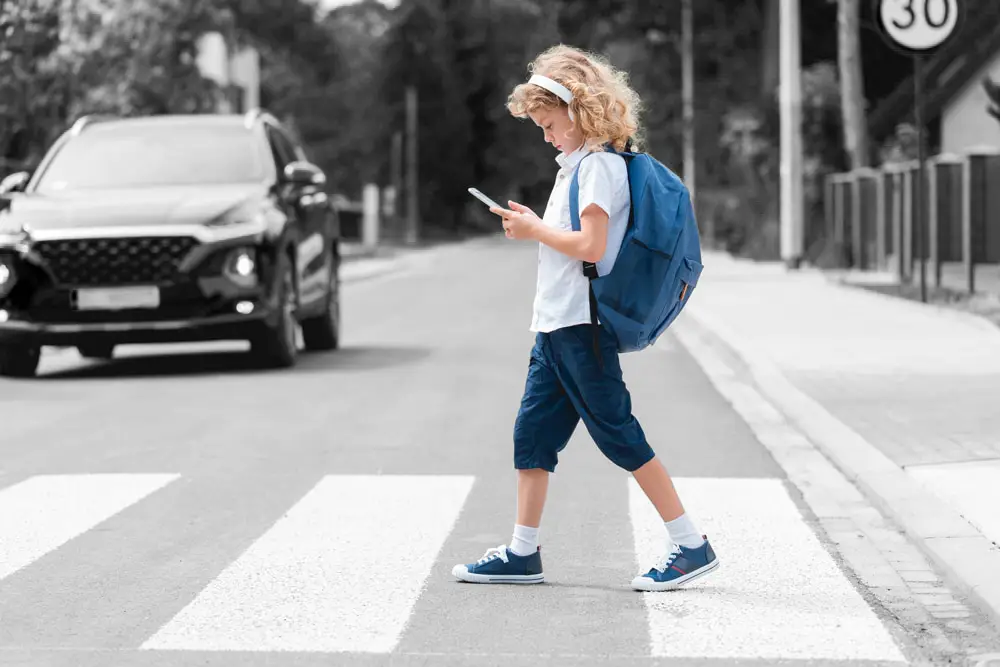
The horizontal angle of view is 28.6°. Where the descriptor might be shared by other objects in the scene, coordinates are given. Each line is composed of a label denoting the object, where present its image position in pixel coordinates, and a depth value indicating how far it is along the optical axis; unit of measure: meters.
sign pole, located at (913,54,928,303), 19.33
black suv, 13.44
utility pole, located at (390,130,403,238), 85.44
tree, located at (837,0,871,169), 33.94
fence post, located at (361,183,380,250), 55.06
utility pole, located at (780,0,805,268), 32.22
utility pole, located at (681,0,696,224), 51.03
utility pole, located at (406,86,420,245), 77.81
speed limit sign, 18.16
